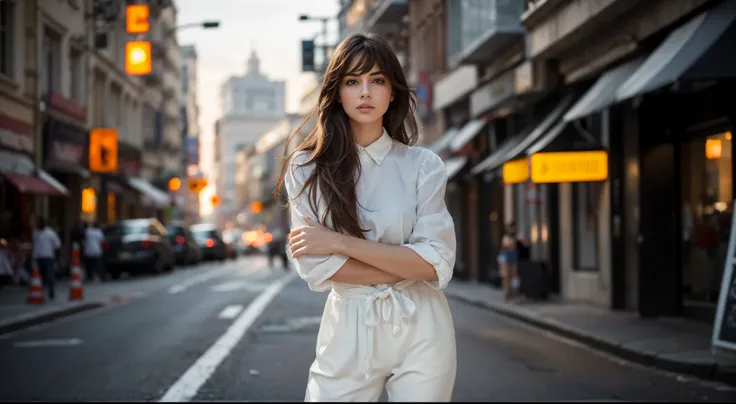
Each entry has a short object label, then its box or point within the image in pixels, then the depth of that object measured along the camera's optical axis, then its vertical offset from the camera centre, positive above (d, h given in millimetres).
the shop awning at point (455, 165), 32719 +1718
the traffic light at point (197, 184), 73081 +2798
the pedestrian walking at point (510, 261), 22328 -702
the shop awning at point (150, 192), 51275 +1698
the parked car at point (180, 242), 45047 -537
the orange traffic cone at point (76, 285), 22141 -1048
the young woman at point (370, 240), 3523 -42
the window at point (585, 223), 21984 +9
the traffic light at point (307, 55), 35469 +5290
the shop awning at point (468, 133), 30078 +2425
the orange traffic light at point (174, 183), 64812 +2529
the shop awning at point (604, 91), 17203 +2054
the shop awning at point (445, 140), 33812 +2547
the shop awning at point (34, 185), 26297 +1076
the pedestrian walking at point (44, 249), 22203 -358
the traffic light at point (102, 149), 39781 +2783
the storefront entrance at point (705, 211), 15891 +158
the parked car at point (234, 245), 69469 -1266
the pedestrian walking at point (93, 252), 30266 -591
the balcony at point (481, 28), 24938 +4478
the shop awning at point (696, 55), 12898 +1954
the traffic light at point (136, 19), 22859 +4137
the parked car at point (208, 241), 54719 -591
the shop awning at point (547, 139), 20297 +1541
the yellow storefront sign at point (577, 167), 19562 +959
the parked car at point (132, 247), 34188 -521
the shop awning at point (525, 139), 22422 +1730
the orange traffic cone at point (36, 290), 20344 -1043
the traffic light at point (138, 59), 22828 +3334
